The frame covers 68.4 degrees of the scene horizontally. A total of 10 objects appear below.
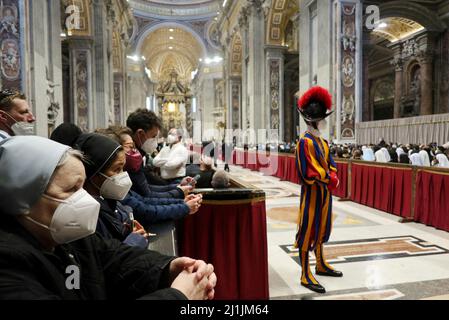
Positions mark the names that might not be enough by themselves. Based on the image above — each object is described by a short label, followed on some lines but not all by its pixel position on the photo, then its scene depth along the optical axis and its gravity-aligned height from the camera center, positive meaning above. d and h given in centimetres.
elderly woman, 90 -32
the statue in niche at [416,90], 1720 +274
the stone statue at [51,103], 874 +110
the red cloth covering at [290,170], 1098 -96
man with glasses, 301 +28
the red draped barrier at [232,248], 265 -85
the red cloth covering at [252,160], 1504 -83
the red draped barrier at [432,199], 512 -93
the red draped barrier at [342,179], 800 -90
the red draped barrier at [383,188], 596 -92
